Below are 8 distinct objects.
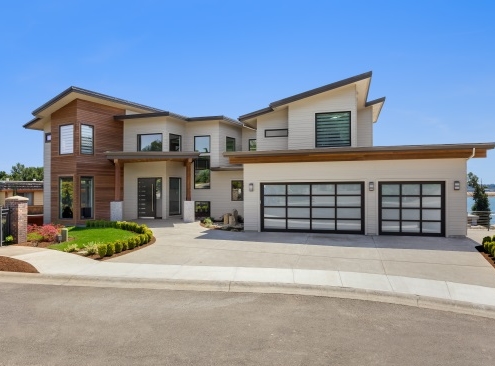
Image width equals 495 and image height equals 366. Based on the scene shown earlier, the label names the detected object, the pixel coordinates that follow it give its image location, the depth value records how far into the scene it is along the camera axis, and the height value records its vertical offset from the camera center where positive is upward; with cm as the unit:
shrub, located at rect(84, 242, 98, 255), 1136 -227
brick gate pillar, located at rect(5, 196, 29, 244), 1351 -140
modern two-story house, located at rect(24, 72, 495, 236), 1492 +84
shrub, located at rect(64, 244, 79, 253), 1202 -237
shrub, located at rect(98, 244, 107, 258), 1095 -220
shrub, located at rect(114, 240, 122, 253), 1163 -221
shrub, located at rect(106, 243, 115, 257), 1123 -224
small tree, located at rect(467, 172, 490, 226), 3730 -162
